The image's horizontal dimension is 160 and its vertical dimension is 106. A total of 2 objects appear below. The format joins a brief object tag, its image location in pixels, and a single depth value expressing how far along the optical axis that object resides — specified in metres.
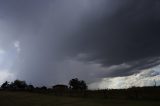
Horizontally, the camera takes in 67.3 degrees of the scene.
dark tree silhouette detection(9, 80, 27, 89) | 65.40
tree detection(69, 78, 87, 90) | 77.50
